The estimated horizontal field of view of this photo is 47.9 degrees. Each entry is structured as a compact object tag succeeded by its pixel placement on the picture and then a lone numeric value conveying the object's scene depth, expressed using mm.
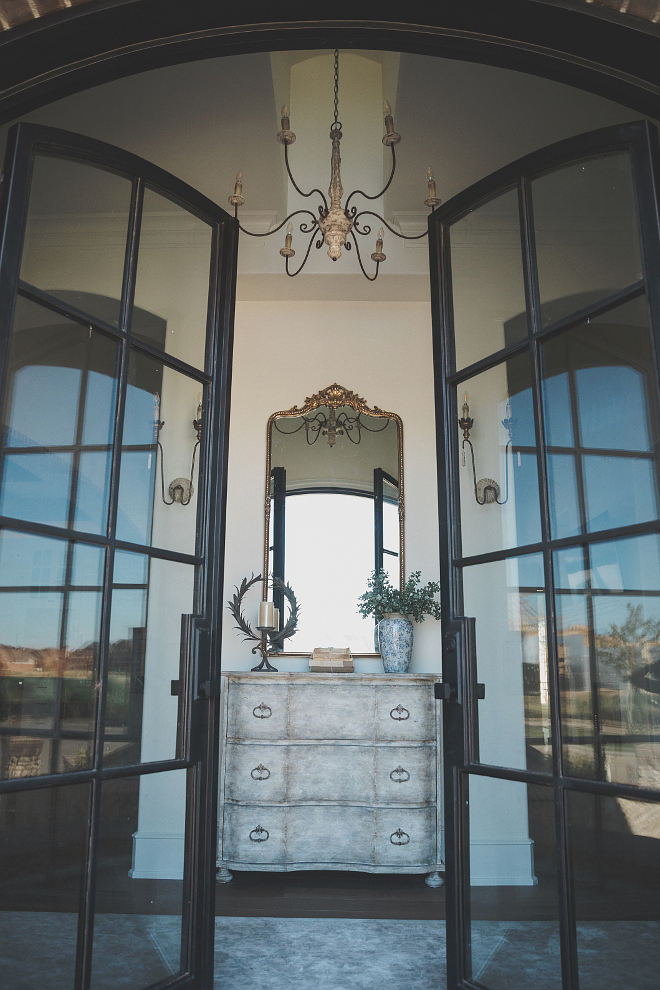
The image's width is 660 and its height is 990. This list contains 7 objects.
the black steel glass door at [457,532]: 1941
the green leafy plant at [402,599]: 4227
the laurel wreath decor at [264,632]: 4258
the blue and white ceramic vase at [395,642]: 4145
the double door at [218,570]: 1877
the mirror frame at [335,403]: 4613
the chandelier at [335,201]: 2424
